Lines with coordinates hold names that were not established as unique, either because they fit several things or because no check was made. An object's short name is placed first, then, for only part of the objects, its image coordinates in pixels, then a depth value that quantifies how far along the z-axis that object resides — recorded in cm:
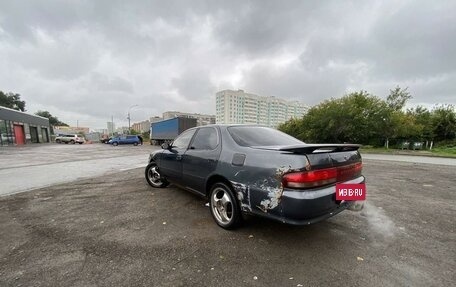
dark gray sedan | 259
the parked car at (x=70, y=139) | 4204
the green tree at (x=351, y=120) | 2497
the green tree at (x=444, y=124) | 2961
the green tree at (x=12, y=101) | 6259
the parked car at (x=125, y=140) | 3531
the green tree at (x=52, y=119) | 9070
